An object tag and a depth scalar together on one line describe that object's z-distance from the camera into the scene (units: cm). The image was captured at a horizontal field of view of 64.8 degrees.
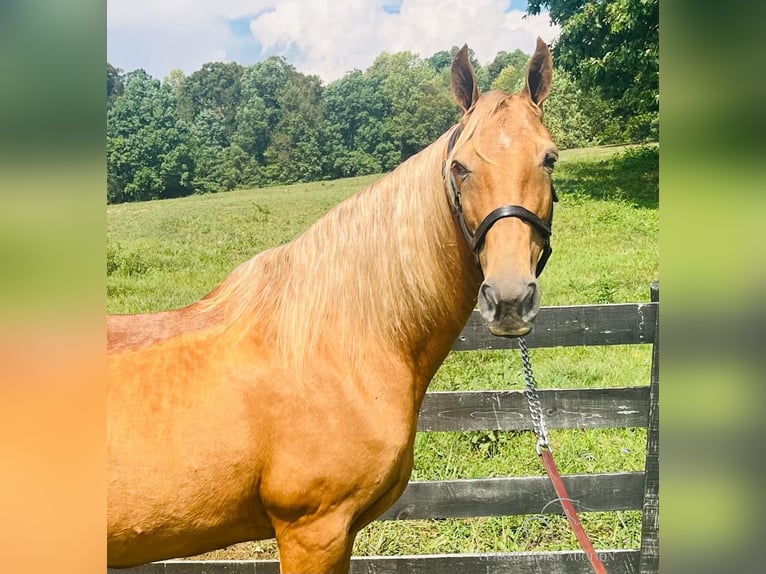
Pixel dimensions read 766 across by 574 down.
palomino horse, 153
